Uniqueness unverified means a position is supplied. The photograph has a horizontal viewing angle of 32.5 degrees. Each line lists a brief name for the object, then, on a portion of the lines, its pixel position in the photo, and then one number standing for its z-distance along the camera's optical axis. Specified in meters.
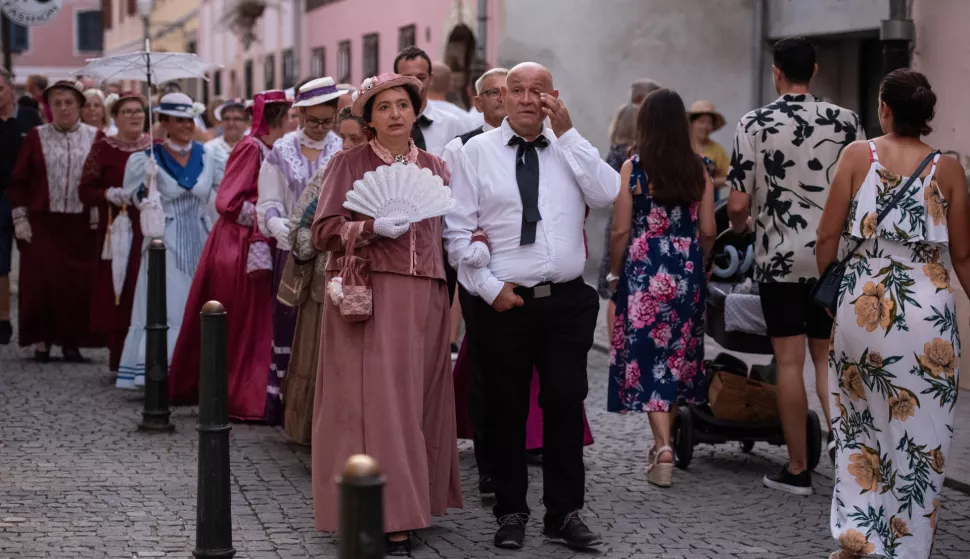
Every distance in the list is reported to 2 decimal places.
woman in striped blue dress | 10.73
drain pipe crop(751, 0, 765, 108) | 18.16
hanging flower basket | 33.03
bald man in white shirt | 6.47
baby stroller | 8.03
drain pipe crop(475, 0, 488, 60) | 20.02
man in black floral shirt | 7.56
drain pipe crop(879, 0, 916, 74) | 12.05
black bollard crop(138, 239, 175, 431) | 9.21
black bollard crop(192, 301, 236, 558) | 5.95
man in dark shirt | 13.28
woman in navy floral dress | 7.82
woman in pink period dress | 6.42
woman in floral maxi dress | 5.99
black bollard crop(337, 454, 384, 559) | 3.20
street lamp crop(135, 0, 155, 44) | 31.31
